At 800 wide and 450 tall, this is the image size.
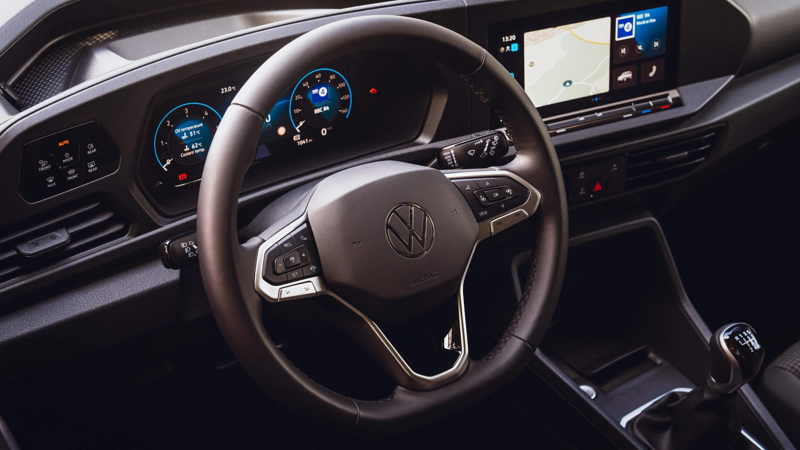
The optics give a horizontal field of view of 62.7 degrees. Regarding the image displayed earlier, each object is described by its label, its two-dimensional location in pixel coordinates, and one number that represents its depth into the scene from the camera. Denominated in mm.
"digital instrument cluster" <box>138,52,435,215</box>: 1070
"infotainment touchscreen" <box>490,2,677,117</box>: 1318
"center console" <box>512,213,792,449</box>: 1384
